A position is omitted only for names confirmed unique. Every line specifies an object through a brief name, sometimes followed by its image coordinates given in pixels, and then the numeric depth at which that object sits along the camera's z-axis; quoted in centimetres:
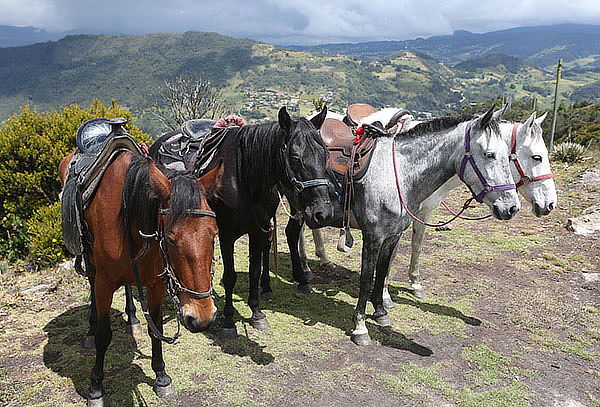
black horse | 353
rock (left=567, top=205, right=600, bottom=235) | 771
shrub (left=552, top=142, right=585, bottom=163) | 1483
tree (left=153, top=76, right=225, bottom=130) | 1648
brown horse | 234
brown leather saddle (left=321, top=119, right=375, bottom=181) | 426
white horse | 466
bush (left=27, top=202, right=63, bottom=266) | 650
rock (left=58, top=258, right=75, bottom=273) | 628
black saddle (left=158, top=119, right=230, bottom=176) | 431
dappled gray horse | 390
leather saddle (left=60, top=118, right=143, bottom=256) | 307
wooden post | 2148
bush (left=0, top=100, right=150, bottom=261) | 692
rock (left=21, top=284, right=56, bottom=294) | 550
